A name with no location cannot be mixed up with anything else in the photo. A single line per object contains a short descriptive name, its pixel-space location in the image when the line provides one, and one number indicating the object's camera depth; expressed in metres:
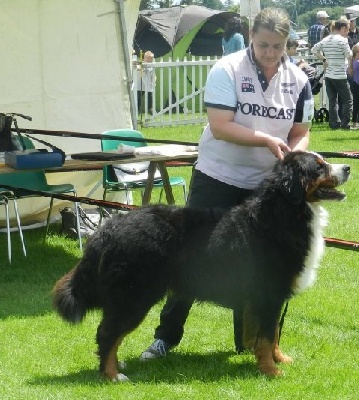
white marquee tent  8.62
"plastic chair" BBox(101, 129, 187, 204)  8.78
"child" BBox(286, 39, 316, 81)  15.45
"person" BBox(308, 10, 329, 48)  21.78
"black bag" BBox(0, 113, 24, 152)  7.72
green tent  23.97
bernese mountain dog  4.64
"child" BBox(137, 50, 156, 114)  18.00
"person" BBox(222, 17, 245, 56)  15.76
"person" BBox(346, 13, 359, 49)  19.44
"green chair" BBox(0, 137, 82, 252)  8.42
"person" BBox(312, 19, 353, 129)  16.67
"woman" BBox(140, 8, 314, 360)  4.75
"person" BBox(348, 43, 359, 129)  17.07
